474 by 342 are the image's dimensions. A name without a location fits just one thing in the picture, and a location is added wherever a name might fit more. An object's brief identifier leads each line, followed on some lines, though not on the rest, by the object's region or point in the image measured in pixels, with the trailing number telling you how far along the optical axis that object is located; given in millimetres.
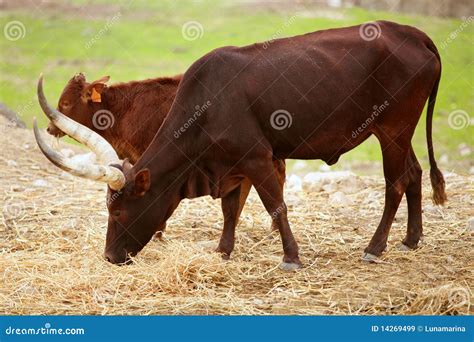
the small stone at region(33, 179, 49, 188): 10027
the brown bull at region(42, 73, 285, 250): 8531
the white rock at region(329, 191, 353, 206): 9461
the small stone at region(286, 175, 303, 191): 10216
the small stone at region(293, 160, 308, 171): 13766
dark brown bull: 7078
